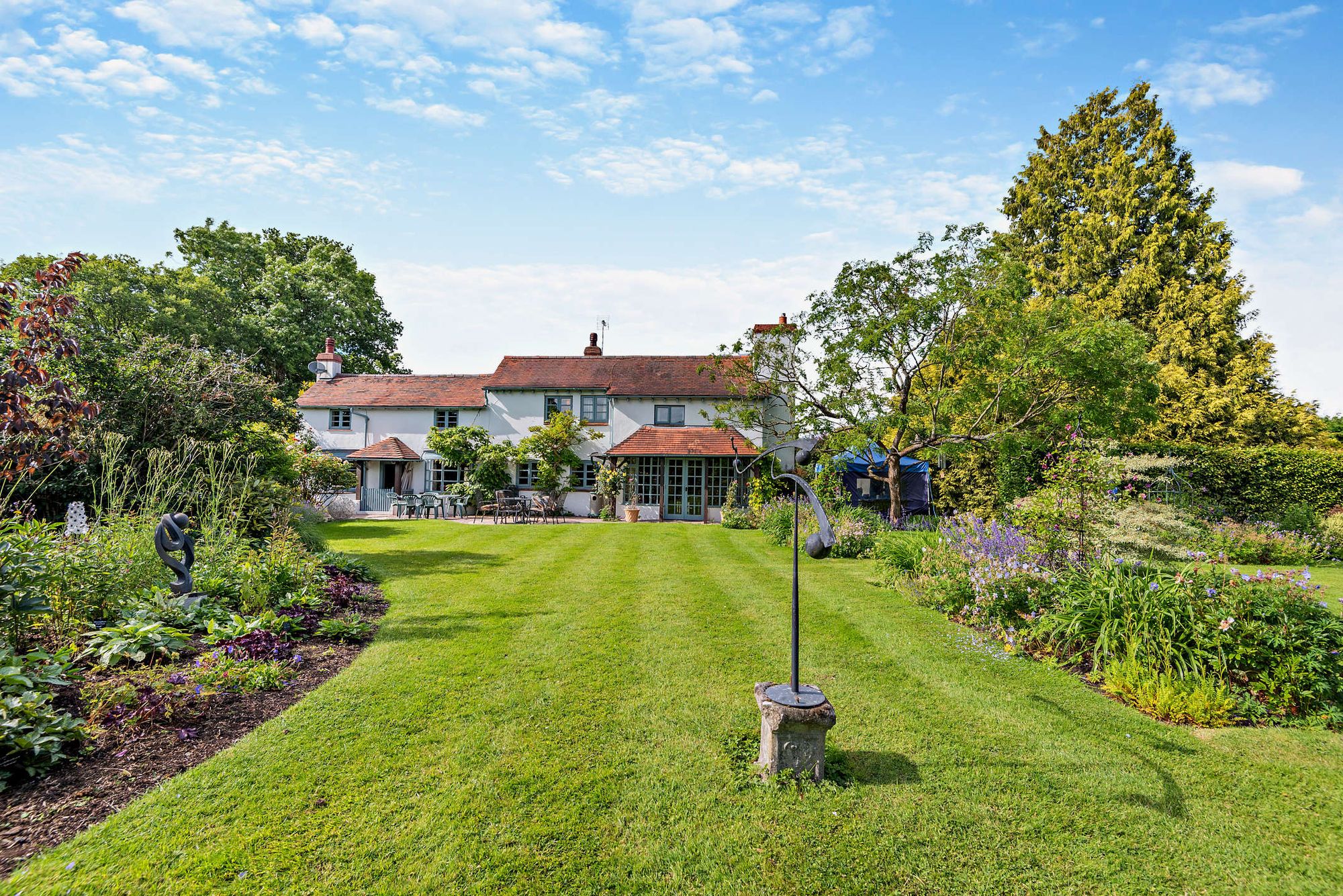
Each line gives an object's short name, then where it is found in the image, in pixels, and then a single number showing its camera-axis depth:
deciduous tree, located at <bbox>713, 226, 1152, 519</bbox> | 12.37
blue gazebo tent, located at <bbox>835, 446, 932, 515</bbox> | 19.05
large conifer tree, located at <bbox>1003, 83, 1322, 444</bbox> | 18.36
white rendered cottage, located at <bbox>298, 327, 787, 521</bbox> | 22.62
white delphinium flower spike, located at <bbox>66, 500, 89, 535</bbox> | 6.64
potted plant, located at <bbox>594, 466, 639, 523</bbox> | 21.91
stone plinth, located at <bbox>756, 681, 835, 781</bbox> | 3.80
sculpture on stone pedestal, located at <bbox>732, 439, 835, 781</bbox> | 3.78
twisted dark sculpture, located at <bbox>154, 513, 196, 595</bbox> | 5.75
